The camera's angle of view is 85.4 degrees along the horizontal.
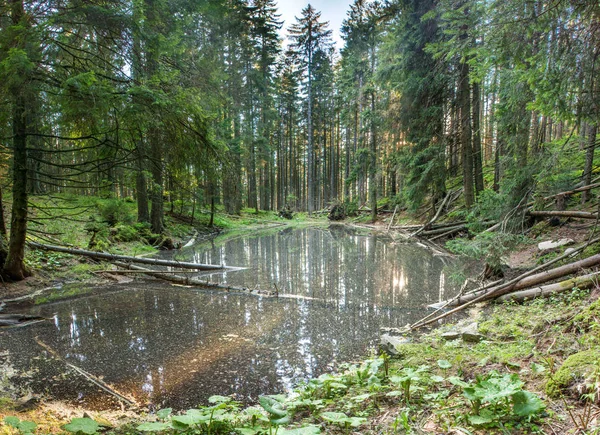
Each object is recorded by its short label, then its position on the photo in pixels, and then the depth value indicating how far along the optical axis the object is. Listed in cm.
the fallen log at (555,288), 360
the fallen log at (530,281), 400
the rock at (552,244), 590
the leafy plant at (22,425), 193
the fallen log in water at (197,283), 637
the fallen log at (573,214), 543
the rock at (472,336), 340
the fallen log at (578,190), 460
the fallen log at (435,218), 1294
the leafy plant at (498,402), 173
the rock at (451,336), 362
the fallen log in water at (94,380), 280
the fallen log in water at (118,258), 770
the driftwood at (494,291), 430
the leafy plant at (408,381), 226
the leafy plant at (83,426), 186
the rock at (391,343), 340
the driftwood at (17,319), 446
